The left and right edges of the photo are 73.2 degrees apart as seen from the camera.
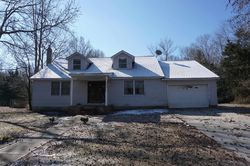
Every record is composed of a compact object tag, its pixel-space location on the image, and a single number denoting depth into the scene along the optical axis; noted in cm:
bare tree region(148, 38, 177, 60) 3177
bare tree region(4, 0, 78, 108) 1110
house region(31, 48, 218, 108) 1353
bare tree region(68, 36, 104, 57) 2346
